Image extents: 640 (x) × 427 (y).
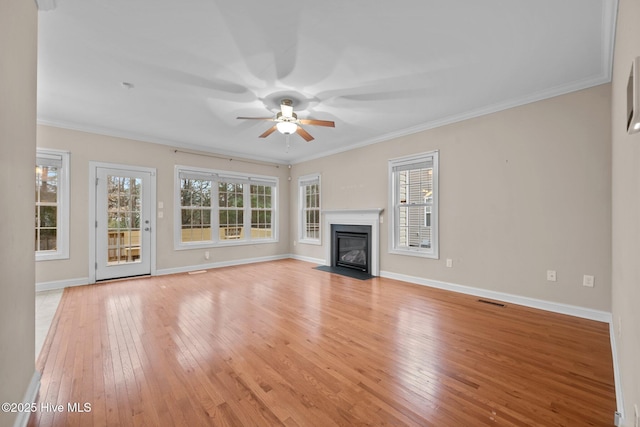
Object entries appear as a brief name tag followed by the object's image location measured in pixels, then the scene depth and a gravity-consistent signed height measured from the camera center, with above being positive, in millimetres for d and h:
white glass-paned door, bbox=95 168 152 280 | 4785 -176
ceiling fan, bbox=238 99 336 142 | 3400 +1190
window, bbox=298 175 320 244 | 6785 +147
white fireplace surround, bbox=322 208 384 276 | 5254 -168
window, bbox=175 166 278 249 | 5742 +127
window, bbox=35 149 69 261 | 4312 +144
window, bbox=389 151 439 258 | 4480 +156
